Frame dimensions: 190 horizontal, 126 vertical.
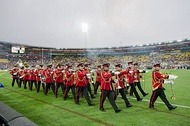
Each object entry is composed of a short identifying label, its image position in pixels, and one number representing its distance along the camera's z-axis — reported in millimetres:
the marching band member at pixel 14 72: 14851
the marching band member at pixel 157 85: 6650
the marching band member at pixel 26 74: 13859
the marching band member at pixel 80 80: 8117
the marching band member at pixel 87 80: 9575
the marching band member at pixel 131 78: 8840
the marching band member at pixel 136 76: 9442
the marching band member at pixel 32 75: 12680
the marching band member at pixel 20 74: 14578
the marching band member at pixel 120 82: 7254
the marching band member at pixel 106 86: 6743
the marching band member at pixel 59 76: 10156
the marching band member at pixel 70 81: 8953
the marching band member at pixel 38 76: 11538
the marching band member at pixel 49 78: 10570
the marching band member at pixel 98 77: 10586
